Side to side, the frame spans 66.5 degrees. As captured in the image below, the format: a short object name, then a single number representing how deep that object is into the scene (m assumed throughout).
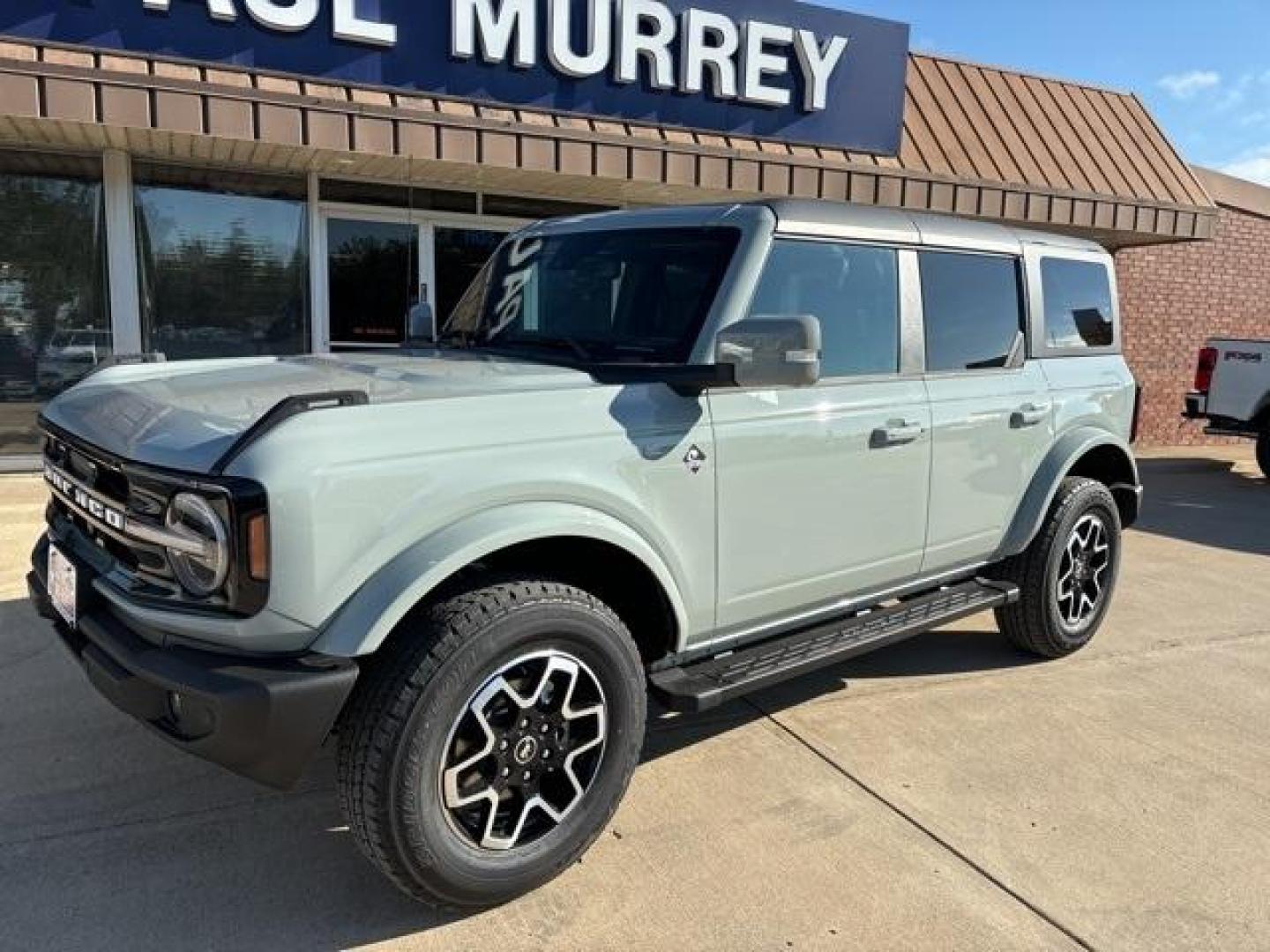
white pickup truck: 11.23
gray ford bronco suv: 2.30
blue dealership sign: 6.96
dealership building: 6.98
